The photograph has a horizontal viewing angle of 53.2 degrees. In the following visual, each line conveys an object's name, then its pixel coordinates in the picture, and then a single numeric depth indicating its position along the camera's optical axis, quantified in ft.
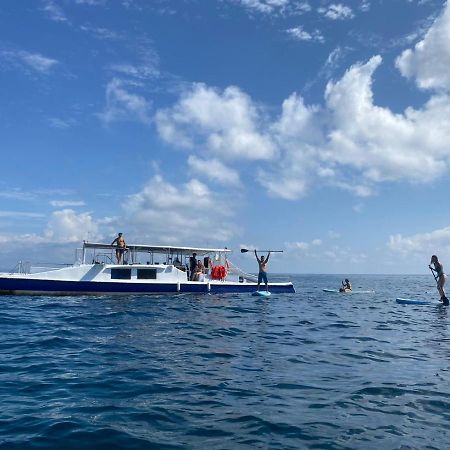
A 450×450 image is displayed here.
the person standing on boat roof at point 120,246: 100.81
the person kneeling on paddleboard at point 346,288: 137.08
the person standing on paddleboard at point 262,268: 110.52
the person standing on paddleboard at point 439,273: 89.46
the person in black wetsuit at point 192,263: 113.09
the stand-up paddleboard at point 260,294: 107.45
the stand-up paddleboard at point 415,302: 100.17
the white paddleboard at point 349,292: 136.44
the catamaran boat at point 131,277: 93.76
